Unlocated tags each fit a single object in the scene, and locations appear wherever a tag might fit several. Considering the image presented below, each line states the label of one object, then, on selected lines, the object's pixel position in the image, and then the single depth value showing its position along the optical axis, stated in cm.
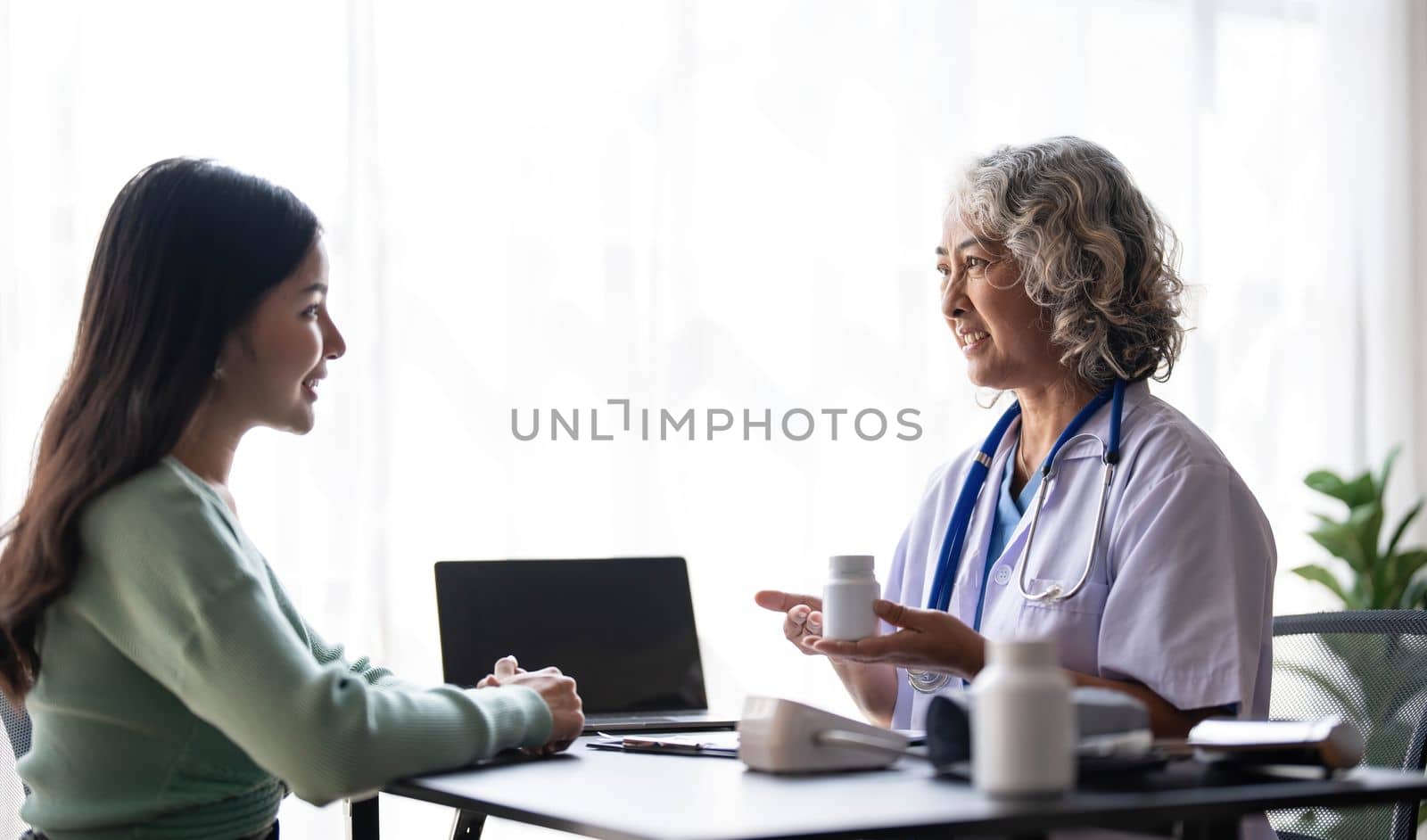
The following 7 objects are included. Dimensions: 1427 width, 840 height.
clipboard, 143
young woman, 117
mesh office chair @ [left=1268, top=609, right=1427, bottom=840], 174
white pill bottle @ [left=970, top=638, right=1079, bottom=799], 94
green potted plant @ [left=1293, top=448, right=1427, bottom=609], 343
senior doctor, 164
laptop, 186
